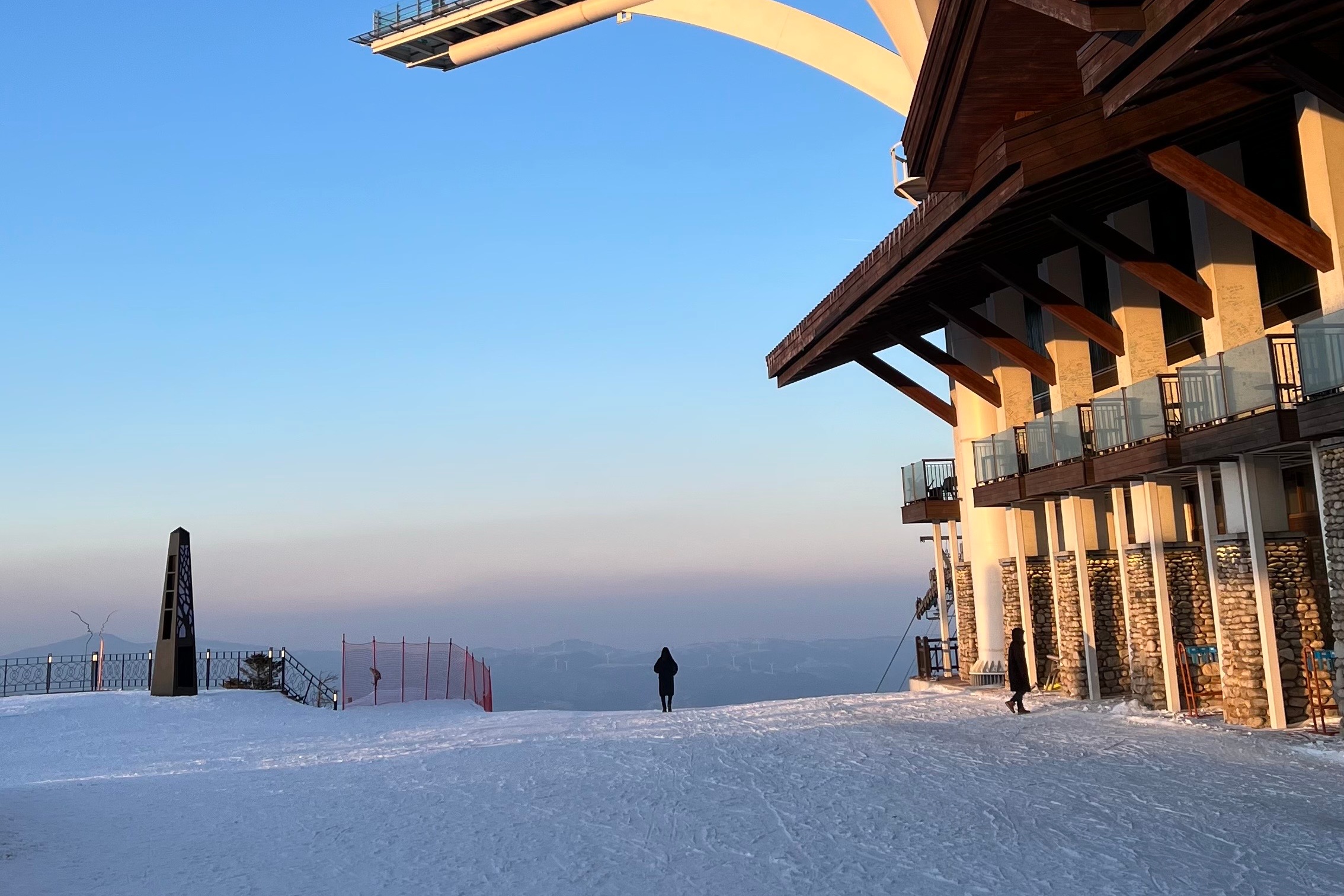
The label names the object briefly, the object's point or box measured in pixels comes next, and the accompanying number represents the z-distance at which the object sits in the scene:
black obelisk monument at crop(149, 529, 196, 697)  30.62
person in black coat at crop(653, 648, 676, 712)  26.03
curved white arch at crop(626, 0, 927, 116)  36.78
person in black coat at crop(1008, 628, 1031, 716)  21.12
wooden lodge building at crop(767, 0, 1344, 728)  14.74
